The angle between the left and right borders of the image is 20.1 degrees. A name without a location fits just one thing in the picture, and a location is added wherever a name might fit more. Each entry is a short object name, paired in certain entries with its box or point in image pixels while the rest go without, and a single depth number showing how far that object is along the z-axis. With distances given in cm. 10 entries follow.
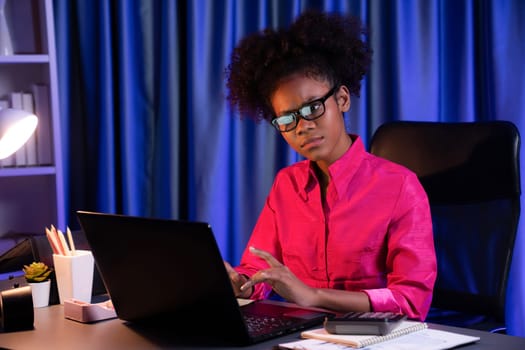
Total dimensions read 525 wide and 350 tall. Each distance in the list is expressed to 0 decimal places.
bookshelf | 436
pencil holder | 334
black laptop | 292
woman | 342
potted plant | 333
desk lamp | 337
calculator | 293
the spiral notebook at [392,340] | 289
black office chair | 355
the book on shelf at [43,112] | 442
